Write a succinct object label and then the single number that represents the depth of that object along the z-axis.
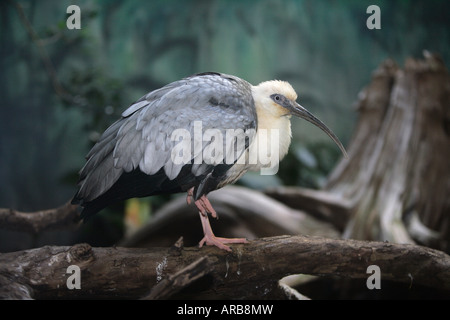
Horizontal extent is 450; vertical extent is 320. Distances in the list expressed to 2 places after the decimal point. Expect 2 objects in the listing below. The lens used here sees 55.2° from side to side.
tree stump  4.52
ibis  2.41
